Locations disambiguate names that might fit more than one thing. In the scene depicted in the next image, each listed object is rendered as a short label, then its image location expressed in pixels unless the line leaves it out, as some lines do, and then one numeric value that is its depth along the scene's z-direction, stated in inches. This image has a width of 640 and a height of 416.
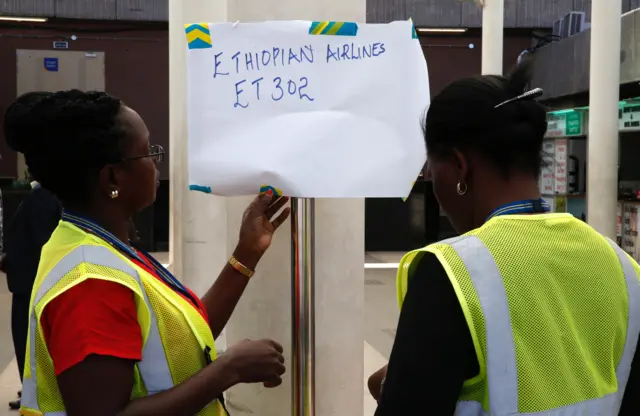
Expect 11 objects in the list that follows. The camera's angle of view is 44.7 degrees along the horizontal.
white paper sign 78.4
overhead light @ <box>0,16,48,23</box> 465.7
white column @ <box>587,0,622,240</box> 302.7
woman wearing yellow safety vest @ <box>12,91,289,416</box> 53.5
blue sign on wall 488.1
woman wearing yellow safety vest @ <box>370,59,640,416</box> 47.1
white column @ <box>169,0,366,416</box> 93.9
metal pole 84.4
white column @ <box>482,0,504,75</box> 340.5
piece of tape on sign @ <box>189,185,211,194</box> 79.4
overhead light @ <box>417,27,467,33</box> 493.5
